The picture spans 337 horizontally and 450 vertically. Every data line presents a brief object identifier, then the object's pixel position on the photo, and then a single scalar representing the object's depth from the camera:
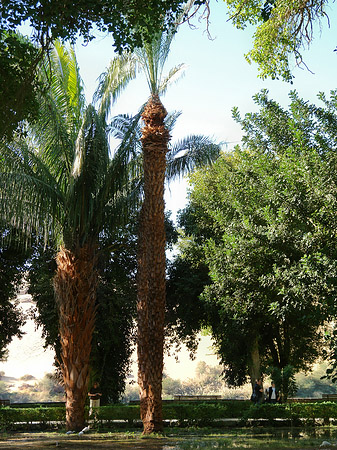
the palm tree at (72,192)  15.59
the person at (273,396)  21.50
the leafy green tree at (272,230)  18.03
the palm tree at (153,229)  14.56
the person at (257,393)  23.00
